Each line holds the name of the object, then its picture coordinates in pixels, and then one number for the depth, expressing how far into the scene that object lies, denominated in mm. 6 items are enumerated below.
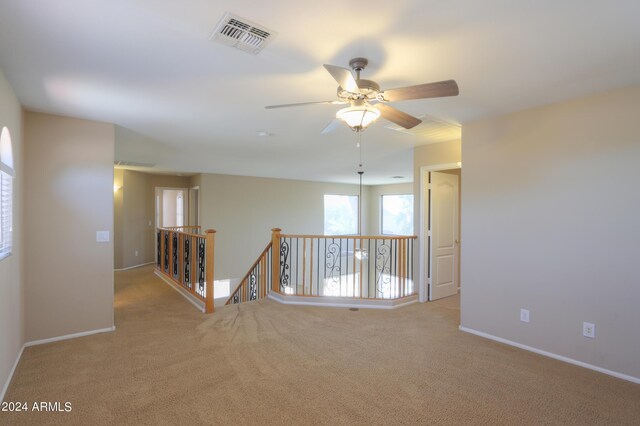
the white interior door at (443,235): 4988
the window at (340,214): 10292
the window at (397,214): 10016
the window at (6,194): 2434
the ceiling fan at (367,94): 1841
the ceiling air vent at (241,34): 1730
